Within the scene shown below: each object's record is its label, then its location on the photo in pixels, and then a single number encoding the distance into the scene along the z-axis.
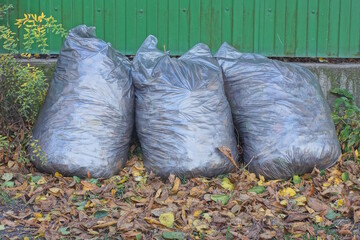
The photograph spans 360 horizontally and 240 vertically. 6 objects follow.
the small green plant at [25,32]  5.63
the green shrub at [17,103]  5.60
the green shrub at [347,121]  6.09
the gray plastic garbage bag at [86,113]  5.45
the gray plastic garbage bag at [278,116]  5.57
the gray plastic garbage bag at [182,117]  5.45
